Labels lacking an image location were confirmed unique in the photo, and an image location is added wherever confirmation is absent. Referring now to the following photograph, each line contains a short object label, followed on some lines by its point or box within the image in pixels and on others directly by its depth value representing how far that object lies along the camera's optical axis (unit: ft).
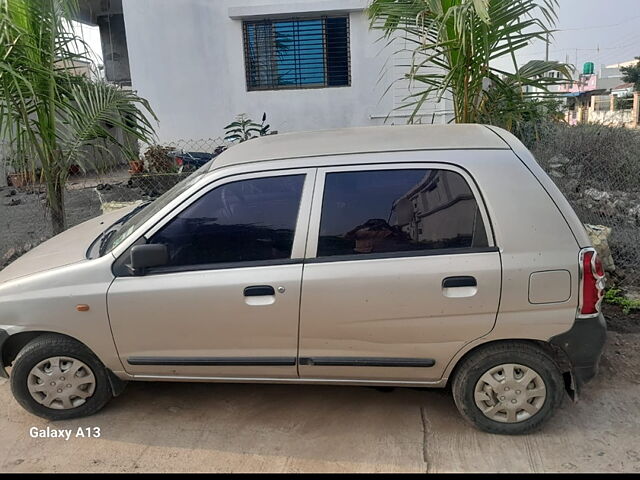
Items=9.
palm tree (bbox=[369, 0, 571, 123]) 12.92
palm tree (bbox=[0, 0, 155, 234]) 13.65
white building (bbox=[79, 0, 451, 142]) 29.32
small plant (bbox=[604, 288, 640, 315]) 13.80
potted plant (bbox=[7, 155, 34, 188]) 15.20
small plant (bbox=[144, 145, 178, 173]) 25.98
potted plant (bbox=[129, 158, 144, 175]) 24.61
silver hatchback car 8.53
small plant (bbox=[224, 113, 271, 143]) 27.81
